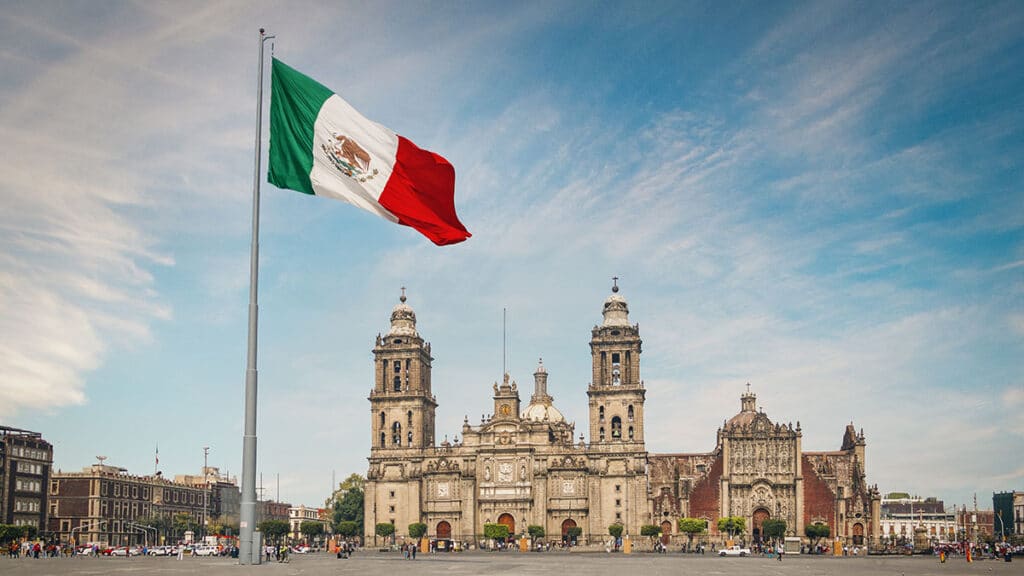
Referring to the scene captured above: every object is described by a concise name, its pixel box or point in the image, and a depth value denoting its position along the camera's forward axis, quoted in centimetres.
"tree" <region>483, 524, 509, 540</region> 9769
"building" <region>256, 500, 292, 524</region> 17234
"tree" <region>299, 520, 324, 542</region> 10262
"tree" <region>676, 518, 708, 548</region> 9894
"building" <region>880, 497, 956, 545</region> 17900
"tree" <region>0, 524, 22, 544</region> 8625
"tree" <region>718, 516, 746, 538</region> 10006
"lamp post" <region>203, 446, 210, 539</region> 13895
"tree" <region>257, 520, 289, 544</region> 9594
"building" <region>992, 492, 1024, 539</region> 15438
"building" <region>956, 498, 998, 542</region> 14388
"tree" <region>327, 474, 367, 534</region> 13125
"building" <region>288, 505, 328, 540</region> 16379
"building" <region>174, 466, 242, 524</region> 14412
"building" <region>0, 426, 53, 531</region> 10356
